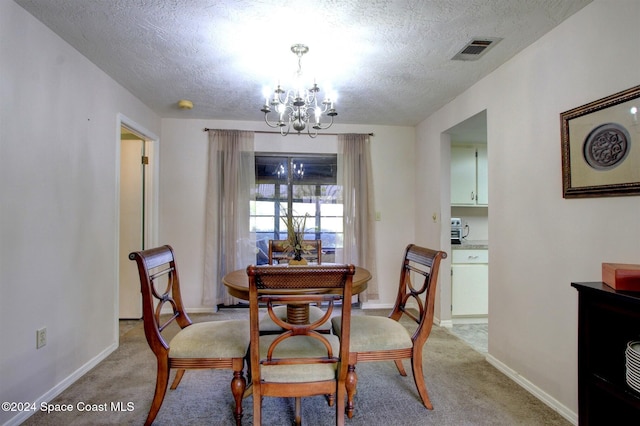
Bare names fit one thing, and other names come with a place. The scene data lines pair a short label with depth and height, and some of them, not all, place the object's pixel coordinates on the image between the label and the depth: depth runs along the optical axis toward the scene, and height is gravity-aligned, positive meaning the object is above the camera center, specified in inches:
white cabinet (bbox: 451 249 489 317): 134.7 -30.9
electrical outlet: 73.3 -30.3
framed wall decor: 57.8 +14.3
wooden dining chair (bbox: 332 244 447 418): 67.9 -28.4
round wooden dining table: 68.4 -16.8
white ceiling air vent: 81.0 +47.0
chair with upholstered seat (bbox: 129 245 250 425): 61.2 -28.2
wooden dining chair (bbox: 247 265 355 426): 50.8 -24.6
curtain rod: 148.6 +42.0
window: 156.9 +8.7
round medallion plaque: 59.5 +14.3
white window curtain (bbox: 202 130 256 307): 145.7 +2.2
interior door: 134.4 -0.7
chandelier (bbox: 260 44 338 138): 79.5 +30.8
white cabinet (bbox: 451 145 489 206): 148.5 +20.1
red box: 48.4 -10.2
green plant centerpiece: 86.7 -9.2
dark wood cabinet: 52.0 -24.4
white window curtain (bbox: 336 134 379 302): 152.2 +5.8
